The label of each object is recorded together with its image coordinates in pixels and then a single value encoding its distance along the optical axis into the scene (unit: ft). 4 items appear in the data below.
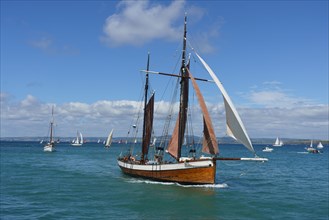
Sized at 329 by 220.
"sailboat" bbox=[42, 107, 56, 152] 421.59
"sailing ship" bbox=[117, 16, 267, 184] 115.65
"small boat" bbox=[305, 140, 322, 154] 530.10
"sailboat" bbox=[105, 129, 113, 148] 624.18
